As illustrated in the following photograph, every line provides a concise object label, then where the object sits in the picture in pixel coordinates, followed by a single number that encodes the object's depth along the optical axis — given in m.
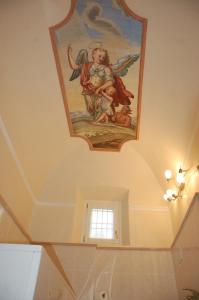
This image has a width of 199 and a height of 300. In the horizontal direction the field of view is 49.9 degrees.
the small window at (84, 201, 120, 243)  4.39
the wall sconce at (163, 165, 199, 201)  3.60
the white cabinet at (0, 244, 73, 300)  1.30
